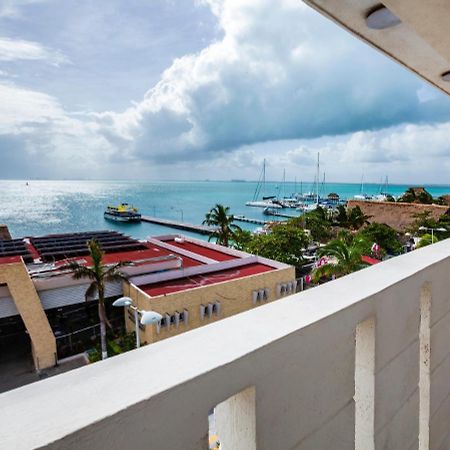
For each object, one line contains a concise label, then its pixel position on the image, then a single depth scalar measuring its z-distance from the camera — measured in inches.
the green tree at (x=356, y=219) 1302.9
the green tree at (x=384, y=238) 911.0
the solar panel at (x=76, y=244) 607.6
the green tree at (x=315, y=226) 1136.4
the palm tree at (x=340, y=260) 471.5
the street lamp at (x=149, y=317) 236.8
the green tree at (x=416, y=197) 1598.2
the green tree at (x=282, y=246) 741.0
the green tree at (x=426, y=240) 639.3
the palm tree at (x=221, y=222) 836.6
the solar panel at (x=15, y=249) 568.7
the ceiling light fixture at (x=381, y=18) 59.7
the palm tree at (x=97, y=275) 424.2
